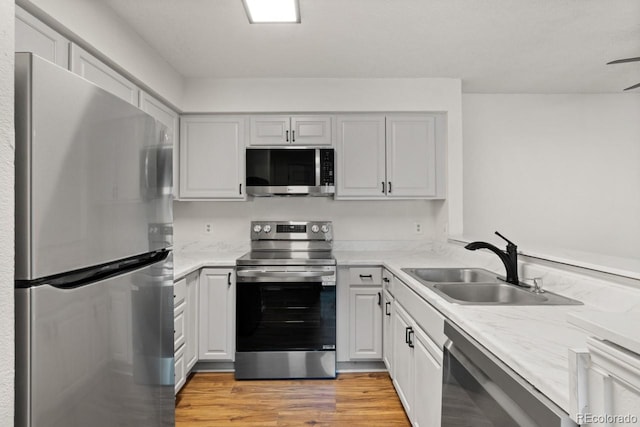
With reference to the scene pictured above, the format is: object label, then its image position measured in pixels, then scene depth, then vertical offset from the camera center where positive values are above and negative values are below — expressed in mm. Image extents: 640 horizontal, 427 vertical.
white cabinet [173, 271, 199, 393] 2281 -768
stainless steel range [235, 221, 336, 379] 2637 -780
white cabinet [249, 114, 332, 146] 3035 +705
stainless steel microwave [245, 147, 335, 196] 2963 +351
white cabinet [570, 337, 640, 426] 483 -257
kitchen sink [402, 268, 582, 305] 1464 -367
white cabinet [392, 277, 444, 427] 1491 -712
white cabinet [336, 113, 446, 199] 3035 +489
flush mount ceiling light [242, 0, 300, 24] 1831 +1080
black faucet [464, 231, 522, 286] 1758 -234
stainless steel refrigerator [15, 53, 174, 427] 727 -101
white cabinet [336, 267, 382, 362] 2760 -783
